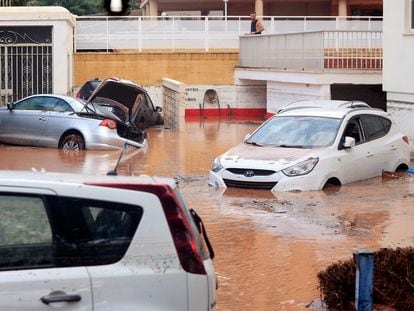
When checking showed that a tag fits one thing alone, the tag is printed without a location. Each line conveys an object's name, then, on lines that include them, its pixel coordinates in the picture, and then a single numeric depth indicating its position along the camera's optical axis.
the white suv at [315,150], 15.20
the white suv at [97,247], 5.09
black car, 23.86
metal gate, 29.08
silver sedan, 21.89
